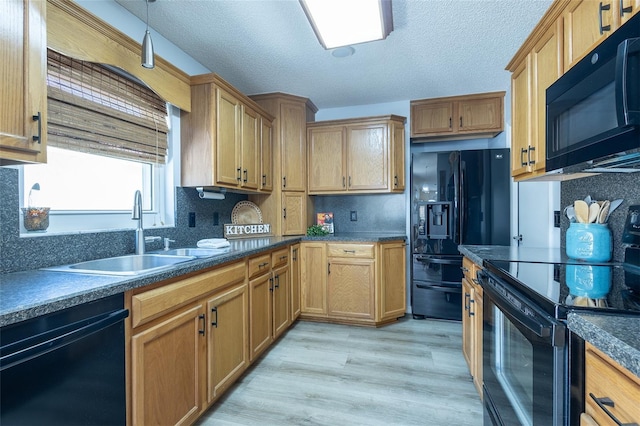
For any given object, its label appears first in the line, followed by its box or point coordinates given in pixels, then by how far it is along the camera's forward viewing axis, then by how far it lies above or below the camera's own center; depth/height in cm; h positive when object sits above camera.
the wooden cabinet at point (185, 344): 121 -64
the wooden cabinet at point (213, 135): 221 +61
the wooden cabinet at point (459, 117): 319 +107
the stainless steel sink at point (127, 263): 134 -27
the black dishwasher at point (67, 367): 81 -48
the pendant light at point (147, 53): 148 +80
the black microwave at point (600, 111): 85 +36
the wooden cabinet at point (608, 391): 58 -38
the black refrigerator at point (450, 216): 292 -3
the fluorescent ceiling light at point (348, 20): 167 +118
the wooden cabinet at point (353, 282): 291 -69
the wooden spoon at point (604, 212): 143 +0
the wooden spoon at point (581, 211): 150 +1
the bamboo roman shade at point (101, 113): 148 +59
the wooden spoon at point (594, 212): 145 +0
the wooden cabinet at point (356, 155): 319 +64
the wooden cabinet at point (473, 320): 172 -67
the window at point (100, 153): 149 +36
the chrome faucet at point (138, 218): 175 -3
